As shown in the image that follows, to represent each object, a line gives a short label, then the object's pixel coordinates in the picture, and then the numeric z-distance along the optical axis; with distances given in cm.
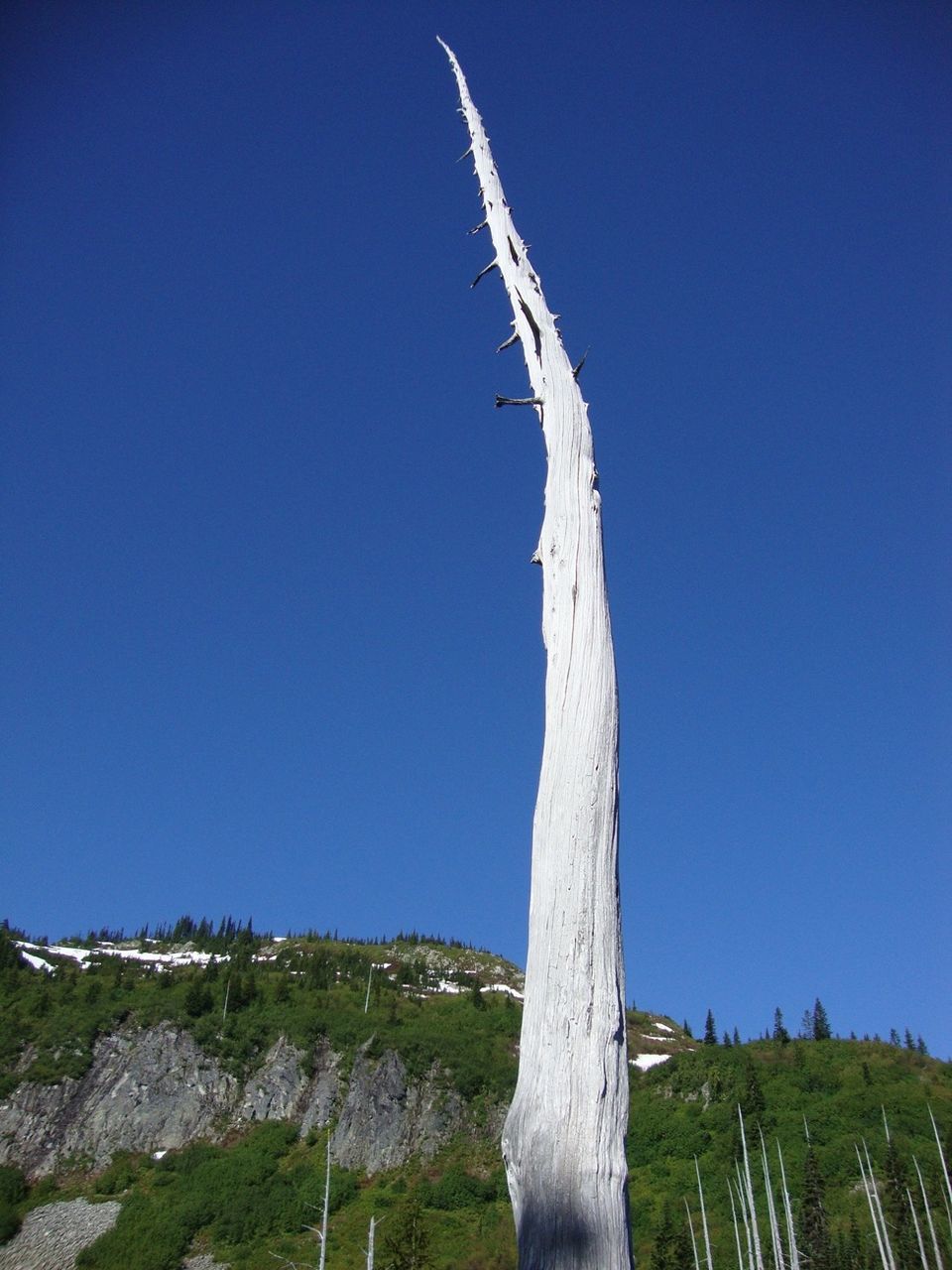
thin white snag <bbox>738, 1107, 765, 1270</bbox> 4372
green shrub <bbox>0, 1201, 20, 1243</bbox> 5766
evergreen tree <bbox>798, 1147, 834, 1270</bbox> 4338
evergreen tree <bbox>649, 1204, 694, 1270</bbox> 4425
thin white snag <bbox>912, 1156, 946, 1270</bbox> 4284
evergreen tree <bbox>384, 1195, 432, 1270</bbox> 3897
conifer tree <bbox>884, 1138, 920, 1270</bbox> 4619
